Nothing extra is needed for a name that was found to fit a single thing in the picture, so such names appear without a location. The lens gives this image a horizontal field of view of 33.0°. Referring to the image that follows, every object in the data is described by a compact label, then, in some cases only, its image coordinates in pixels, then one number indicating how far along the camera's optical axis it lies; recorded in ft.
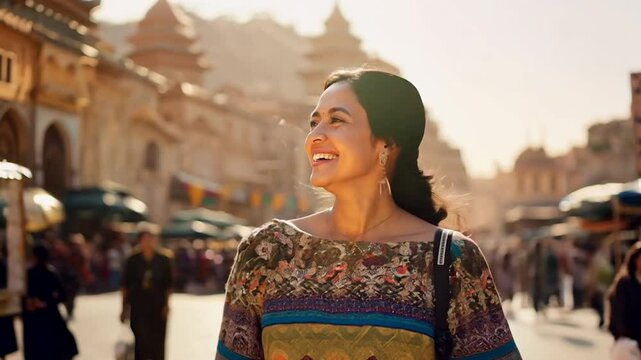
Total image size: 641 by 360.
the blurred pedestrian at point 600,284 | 67.36
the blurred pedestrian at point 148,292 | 33.37
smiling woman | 10.13
